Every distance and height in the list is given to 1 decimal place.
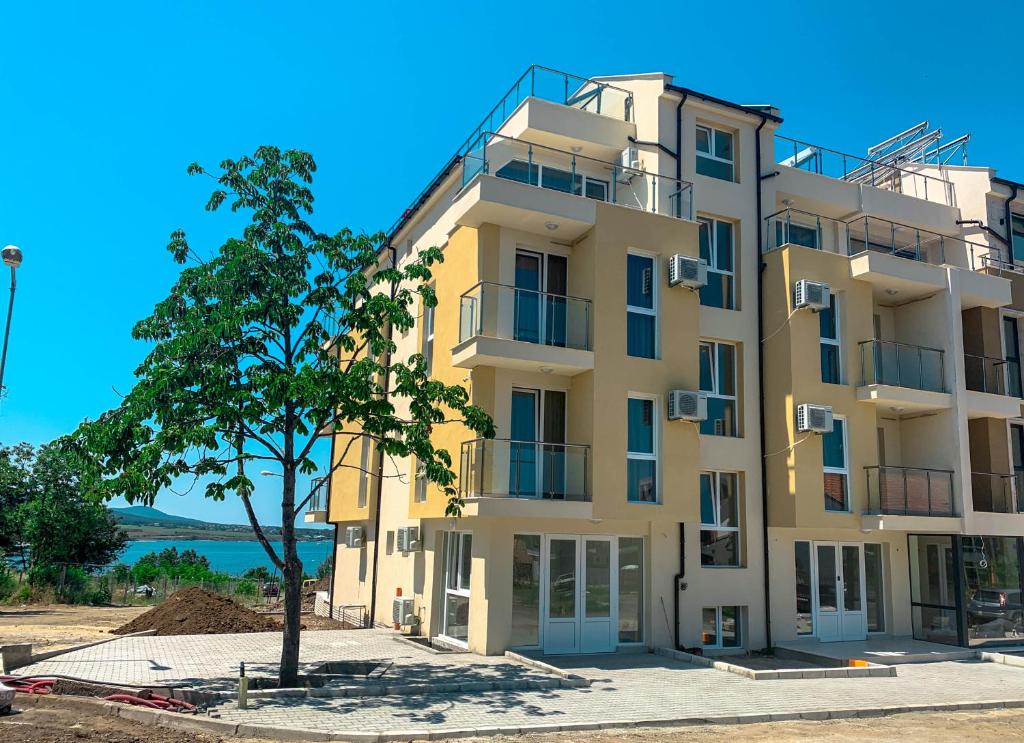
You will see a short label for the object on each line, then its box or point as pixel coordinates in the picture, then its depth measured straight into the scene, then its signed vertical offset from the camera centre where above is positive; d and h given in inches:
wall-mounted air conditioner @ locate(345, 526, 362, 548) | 886.9 -7.9
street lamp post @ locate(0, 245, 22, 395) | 576.1 +183.5
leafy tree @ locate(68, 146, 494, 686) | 445.1 +86.8
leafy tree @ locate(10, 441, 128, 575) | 1216.2 +7.3
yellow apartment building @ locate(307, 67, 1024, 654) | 595.5 +116.4
